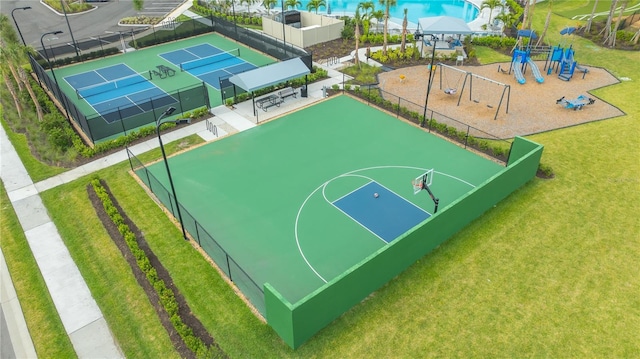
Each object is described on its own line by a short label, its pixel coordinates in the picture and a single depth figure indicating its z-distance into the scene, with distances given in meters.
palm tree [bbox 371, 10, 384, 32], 35.22
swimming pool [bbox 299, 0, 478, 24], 49.28
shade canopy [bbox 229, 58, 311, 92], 25.75
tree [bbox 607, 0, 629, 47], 34.97
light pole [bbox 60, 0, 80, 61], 34.15
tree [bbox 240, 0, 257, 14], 44.59
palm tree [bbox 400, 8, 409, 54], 33.00
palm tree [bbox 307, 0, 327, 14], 41.28
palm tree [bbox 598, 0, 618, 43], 35.59
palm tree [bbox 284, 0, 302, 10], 42.04
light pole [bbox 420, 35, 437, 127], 24.56
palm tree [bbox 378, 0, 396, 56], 33.09
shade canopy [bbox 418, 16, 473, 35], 32.97
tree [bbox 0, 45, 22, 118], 23.73
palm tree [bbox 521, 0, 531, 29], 34.48
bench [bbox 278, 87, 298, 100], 28.51
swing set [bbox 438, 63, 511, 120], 27.28
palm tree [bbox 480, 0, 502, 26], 38.38
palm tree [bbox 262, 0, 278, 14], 42.66
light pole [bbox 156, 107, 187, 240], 16.87
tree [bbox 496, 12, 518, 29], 37.01
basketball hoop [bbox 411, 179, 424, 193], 16.22
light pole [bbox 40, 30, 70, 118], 25.69
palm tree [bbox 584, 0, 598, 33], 37.88
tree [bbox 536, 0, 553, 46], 33.69
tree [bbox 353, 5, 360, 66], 31.73
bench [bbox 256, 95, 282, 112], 27.58
